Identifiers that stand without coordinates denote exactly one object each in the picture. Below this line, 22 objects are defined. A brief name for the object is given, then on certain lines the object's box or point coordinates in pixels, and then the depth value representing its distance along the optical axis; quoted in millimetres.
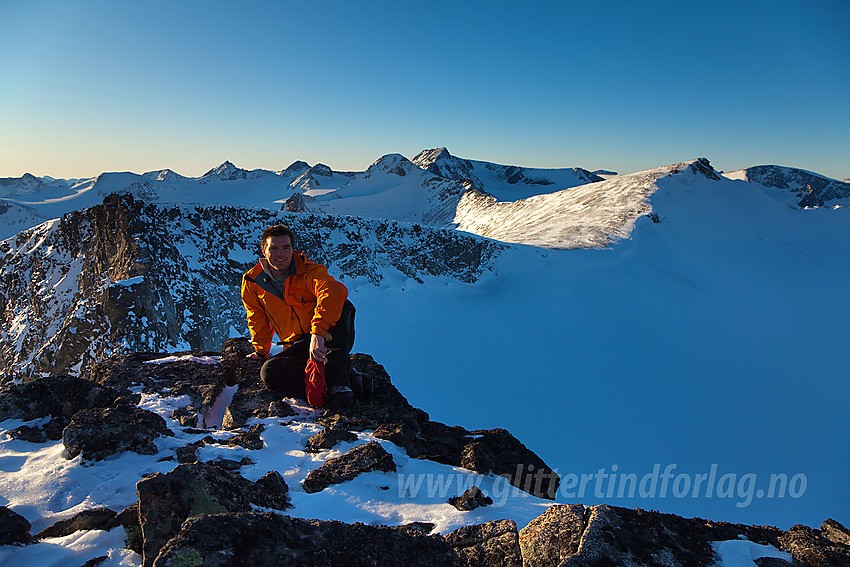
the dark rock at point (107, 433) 2729
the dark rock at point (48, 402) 3223
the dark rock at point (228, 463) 2969
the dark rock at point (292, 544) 1576
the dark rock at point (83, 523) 2029
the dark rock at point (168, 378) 4752
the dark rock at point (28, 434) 3088
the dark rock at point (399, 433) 3750
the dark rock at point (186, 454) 2920
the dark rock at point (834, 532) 2256
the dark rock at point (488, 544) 1956
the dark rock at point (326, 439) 3508
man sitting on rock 4598
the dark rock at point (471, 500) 2590
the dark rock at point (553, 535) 1895
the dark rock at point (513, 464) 3387
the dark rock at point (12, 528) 1855
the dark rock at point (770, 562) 2000
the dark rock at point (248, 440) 3439
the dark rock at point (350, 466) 2928
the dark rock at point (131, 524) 1925
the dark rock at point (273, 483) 2687
